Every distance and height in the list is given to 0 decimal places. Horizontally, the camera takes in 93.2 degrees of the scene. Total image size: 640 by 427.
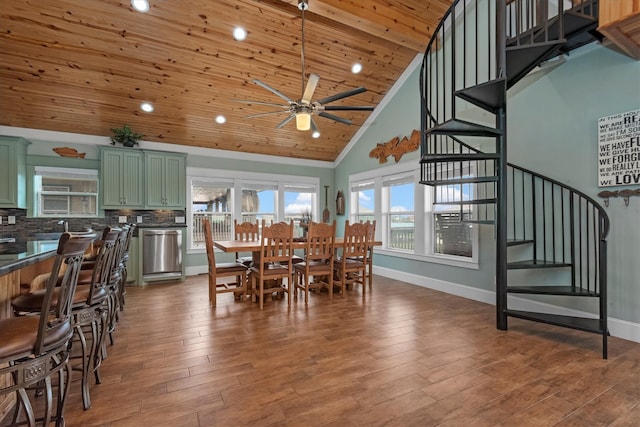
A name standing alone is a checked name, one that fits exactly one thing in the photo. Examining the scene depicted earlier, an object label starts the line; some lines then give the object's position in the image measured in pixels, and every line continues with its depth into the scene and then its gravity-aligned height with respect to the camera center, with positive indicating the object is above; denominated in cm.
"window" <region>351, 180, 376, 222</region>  631 +36
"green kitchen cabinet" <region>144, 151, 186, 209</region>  525 +67
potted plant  513 +139
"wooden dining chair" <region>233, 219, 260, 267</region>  471 -20
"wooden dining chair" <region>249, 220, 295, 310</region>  365 -46
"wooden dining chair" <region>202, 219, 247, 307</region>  376 -70
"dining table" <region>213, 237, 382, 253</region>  369 -36
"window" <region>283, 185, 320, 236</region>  704 +35
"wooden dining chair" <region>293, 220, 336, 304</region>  393 -49
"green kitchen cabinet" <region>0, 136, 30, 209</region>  446 +69
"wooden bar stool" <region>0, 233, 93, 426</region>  115 -49
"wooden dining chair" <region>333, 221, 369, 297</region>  419 -49
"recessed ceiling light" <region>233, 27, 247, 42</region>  401 +247
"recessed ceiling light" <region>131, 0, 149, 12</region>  338 +241
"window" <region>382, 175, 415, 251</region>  535 +11
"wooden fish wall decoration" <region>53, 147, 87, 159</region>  503 +110
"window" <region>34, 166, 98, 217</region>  498 +43
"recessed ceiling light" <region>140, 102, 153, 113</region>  484 +179
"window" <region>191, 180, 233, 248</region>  610 +21
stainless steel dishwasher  501 -61
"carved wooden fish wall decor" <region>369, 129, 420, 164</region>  502 +126
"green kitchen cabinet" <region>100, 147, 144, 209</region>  497 +67
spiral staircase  259 +30
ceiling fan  326 +125
